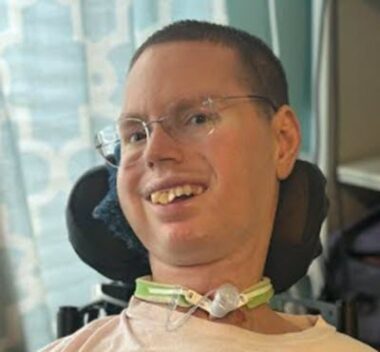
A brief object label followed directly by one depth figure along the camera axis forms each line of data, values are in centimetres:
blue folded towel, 109
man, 98
